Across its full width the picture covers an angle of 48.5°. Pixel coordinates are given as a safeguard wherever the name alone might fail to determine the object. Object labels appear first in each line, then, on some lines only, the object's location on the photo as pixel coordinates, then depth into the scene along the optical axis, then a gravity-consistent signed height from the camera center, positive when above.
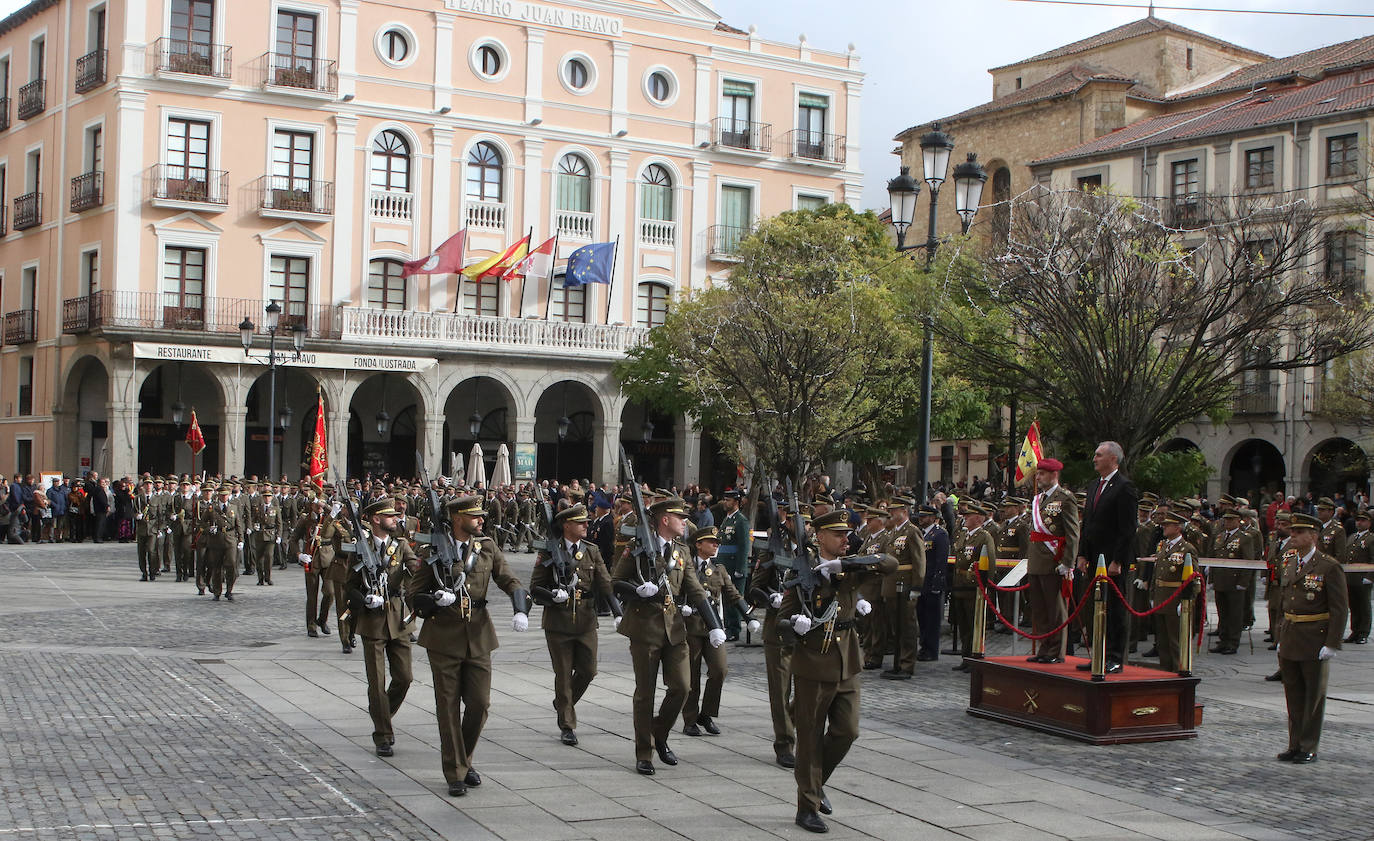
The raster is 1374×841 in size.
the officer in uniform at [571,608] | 11.14 -1.26
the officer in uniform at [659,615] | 10.42 -1.25
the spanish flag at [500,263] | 42.28 +4.73
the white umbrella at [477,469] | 38.56 -0.91
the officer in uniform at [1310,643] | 11.01 -1.38
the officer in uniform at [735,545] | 19.07 -1.33
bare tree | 24.06 +2.29
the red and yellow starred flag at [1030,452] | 23.17 -0.10
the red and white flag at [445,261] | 41.97 +4.73
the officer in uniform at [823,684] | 8.77 -1.42
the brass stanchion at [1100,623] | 11.49 -1.33
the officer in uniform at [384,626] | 10.70 -1.40
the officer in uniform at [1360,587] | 18.81 -1.65
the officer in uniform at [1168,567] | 15.84 -1.26
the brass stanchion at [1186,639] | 12.46 -1.56
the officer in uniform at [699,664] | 11.48 -1.70
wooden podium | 11.60 -2.00
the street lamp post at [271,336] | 31.94 +1.99
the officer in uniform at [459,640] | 9.55 -1.32
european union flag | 43.38 +4.91
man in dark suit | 11.91 -0.53
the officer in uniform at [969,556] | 15.88 -1.17
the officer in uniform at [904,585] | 15.17 -1.42
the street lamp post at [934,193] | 19.78 +3.33
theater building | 40.12 +6.35
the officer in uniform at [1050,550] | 12.74 -0.88
